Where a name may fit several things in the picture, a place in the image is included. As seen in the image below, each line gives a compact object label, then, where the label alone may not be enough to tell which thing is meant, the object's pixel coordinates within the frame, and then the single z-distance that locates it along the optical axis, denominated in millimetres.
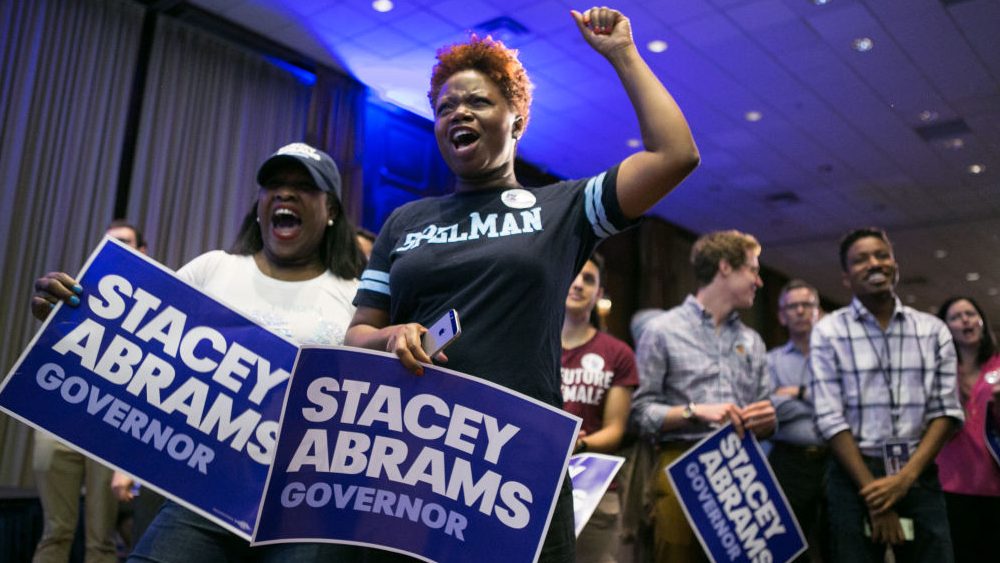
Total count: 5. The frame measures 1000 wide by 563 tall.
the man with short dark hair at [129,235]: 3586
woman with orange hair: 1181
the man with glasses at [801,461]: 3170
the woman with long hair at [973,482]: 3250
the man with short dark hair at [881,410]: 2443
